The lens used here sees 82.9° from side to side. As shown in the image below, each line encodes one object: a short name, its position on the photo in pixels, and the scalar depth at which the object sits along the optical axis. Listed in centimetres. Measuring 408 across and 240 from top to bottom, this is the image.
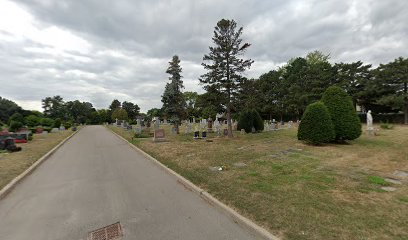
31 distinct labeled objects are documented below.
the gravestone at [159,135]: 1767
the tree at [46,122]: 4580
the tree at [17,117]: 3286
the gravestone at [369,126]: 1724
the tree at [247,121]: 2349
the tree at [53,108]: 9444
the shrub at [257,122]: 2391
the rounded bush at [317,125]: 1191
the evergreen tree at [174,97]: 2797
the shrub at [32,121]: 4033
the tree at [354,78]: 3756
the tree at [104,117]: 9825
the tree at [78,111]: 9994
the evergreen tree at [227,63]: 1864
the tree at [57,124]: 4378
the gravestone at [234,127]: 2671
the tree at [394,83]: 3175
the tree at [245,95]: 1853
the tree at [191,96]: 8901
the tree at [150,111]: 9992
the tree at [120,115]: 8629
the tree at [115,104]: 11453
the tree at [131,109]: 10124
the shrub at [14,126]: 2311
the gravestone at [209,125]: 2614
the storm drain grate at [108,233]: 375
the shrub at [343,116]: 1243
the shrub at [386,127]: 2273
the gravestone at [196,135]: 1912
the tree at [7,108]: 6426
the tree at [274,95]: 4966
